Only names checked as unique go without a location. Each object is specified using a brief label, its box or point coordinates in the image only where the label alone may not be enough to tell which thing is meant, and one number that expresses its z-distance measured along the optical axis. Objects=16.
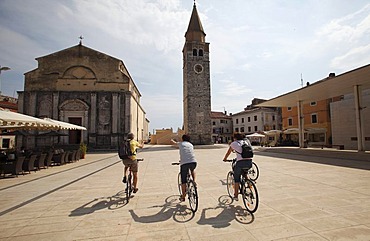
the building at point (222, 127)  55.34
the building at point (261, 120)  44.74
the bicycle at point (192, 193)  4.14
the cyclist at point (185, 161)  4.59
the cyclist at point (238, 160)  4.40
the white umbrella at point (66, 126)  12.23
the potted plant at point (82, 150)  16.14
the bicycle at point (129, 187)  5.29
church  24.48
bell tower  34.86
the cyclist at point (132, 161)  5.42
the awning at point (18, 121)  7.60
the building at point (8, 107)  29.02
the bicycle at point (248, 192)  3.96
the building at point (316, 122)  26.30
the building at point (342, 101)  12.17
